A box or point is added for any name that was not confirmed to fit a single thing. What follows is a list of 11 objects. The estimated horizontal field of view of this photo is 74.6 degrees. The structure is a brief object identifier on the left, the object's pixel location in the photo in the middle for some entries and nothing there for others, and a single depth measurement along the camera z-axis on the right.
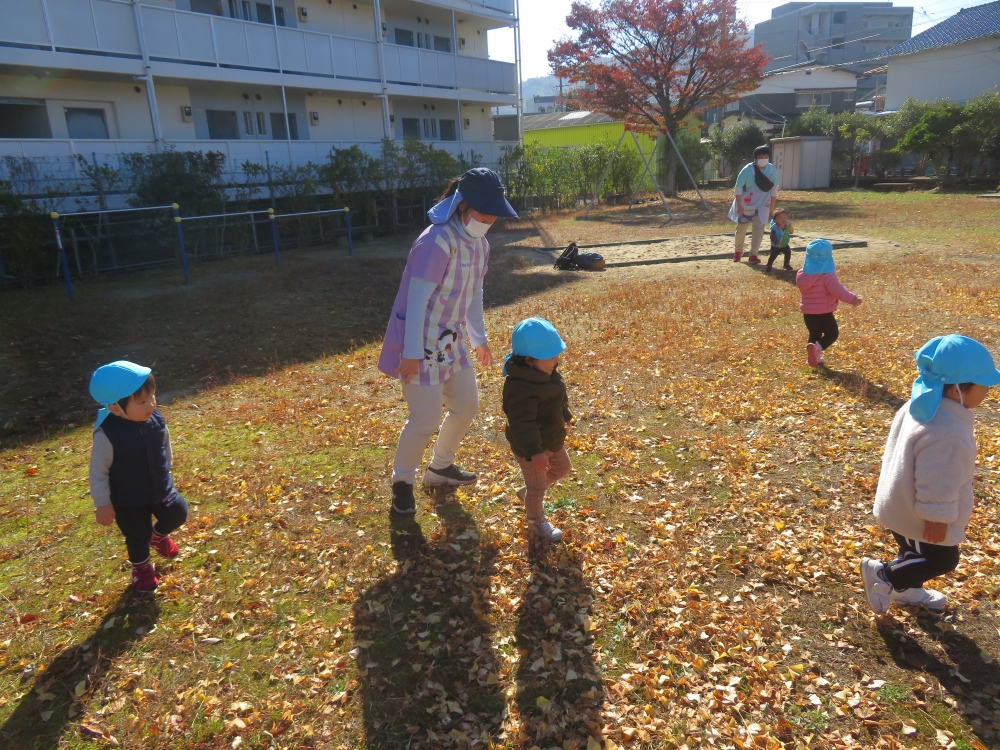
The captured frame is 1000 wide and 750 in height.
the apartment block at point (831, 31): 66.62
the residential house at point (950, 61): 32.28
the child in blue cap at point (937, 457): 2.71
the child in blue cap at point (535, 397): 3.43
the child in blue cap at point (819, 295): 6.26
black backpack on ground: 13.02
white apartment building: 14.77
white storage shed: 28.88
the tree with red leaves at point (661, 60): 25.44
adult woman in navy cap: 3.62
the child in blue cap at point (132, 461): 3.24
